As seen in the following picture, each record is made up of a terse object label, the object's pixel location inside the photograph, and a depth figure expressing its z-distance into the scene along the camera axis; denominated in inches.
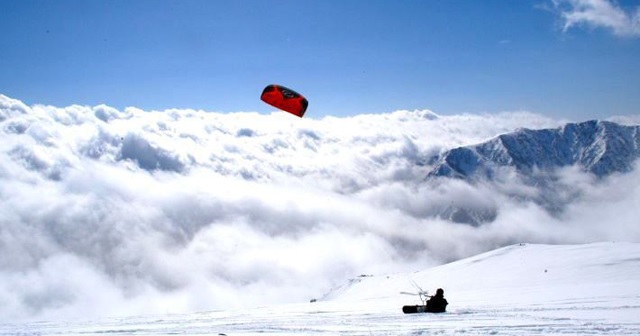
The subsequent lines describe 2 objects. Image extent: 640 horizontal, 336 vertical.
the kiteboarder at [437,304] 692.7
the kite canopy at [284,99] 1409.9
